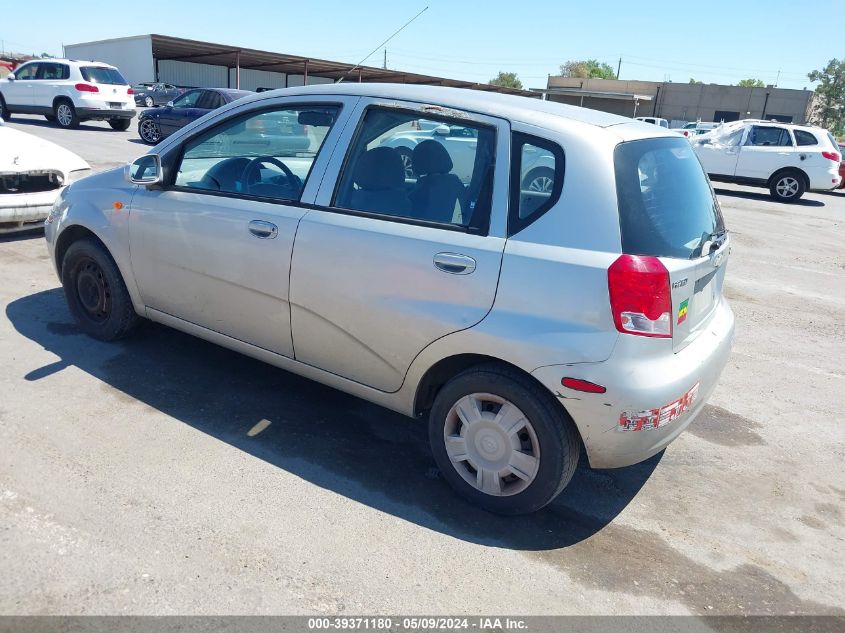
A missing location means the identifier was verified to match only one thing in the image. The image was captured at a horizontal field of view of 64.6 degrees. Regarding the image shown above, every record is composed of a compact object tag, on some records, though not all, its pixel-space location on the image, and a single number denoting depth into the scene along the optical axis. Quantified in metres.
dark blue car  16.95
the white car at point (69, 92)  18.25
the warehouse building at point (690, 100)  57.22
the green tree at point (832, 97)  73.12
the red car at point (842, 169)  18.11
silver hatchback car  2.76
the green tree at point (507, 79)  105.06
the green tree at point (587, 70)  106.53
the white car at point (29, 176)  6.55
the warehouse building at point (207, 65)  37.00
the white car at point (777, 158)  16.14
